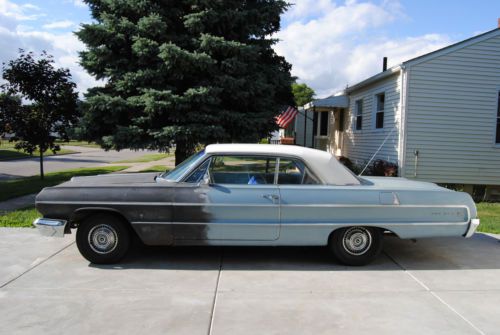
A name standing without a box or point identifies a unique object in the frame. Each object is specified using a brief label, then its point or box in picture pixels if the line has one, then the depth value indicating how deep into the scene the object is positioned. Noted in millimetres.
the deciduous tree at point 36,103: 13797
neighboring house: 11898
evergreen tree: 11297
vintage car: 5215
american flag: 18233
